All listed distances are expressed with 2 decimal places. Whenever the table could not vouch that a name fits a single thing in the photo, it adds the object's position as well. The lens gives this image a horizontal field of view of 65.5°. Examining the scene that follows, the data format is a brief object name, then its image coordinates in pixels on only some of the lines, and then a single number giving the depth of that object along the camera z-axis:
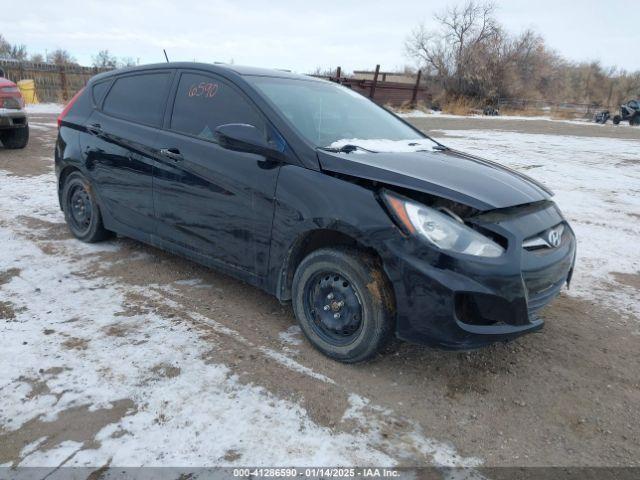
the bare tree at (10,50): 31.01
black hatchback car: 2.56
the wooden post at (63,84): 21.57
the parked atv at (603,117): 30.51
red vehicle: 8.66
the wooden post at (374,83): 27.07
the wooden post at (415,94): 30.05
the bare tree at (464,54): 36.84
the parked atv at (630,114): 28.53
